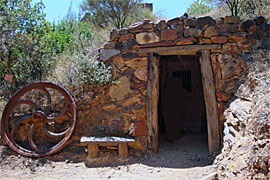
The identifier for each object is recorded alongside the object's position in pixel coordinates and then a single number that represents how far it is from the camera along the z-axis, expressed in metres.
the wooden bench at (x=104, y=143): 5.10
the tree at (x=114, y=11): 8.80
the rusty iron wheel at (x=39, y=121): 5.12
